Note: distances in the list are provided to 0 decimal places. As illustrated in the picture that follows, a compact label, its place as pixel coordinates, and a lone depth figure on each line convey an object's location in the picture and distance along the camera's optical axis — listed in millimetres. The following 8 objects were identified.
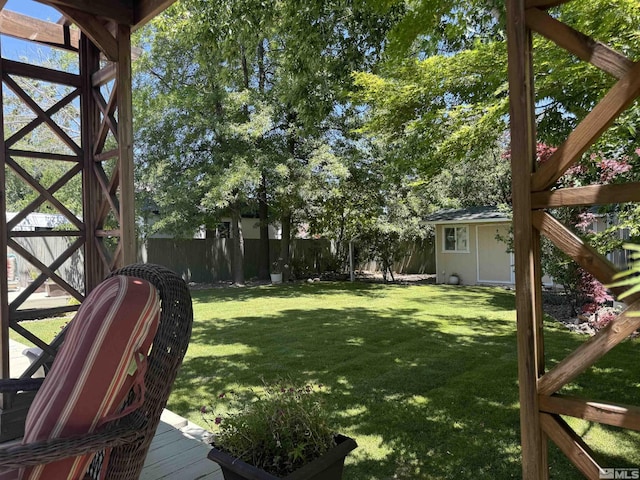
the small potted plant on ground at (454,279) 14195
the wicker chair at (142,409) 1287
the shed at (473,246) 13211
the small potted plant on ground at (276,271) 14805
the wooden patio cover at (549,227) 1476
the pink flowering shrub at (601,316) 6531
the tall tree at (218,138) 11586
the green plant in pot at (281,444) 1837
